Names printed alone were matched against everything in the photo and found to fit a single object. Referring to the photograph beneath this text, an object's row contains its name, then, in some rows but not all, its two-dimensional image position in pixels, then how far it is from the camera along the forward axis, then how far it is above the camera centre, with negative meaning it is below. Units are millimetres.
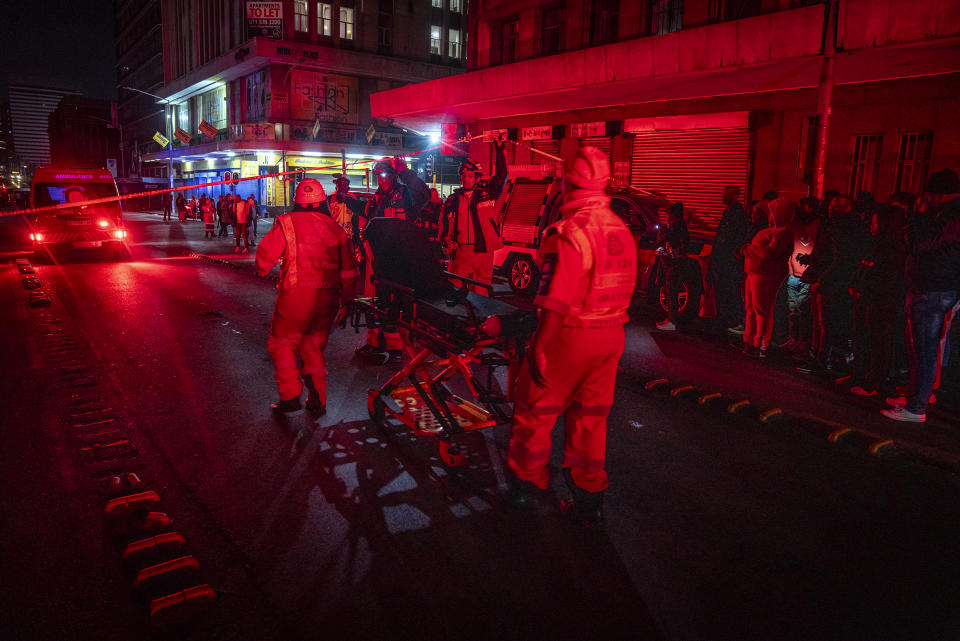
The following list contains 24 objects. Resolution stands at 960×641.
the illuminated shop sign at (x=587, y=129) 20406 +2596
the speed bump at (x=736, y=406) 5898 -1728
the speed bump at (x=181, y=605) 2785 -1774
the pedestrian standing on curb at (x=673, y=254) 9539 -596
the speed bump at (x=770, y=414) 5678 -1729
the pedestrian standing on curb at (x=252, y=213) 21862 -491
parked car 9695 -378
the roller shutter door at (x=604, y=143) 20266 +2154
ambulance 17469 -467
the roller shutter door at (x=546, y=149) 22094 +2087
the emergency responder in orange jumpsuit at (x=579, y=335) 3342 -655
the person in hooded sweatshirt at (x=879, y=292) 6078 -687
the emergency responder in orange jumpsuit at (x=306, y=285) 5191 -681
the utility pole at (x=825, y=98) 9922 +1901
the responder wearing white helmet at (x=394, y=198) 7699 +75
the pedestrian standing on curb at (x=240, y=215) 20875 -511
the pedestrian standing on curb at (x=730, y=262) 8812 -647
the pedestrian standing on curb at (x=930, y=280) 5211 -478
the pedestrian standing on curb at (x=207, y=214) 26641 -648
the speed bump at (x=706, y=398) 6117 -1722
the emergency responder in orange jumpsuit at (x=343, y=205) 8844 -40
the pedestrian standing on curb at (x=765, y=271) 7418 -641
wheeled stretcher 4141 -817
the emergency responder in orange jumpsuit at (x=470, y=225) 7836 -219
